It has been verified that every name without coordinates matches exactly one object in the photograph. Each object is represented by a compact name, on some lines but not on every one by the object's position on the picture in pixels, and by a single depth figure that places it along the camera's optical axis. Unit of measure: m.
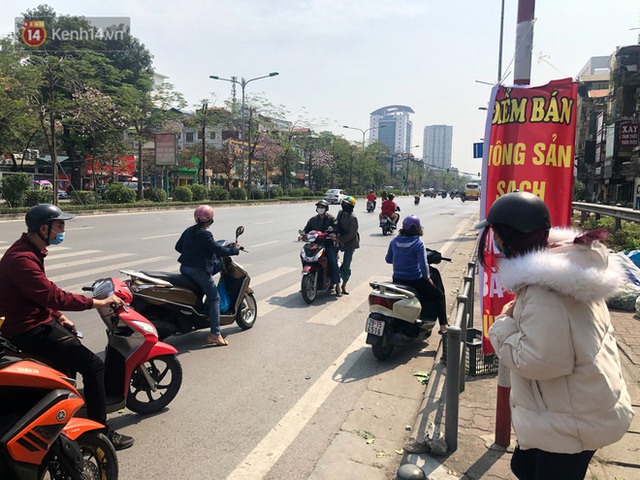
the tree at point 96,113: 26.64
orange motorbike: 2.13
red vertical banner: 4.00
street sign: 17.82
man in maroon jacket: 2.83
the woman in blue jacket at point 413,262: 5.43
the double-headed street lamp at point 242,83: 37.16
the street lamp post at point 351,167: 70.14
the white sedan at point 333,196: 44.96
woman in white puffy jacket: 1.71
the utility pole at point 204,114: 36.29
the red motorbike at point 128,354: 3.33
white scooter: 4.99
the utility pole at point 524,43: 4.30
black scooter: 4.85
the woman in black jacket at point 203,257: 5.24
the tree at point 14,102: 21.42
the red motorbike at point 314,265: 7.39
